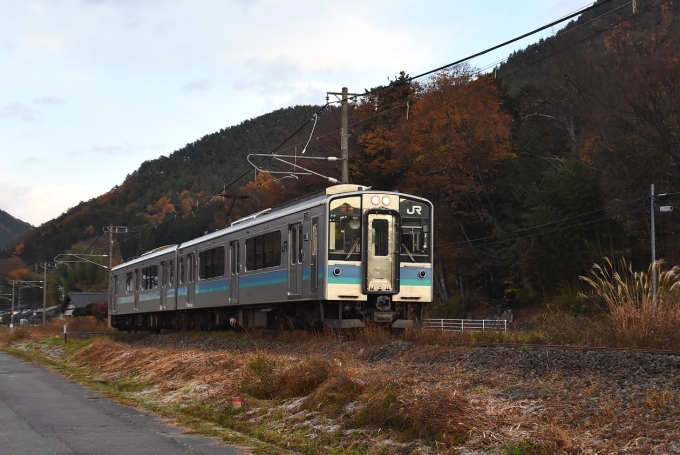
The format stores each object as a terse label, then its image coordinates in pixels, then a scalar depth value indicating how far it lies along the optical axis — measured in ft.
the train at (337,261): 61.31
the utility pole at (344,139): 83.35
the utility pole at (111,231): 149.87
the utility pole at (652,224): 98.16
